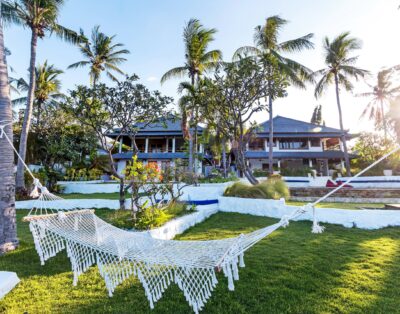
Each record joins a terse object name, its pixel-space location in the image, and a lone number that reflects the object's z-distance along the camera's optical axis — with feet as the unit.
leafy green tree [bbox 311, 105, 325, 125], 108.06
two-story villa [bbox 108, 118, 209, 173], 62.28
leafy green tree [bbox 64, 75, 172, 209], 18.89
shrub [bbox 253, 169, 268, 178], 54.13
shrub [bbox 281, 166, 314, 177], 53.01
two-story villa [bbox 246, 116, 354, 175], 62.13
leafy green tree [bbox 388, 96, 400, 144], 56.03
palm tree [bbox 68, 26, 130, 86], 48.80
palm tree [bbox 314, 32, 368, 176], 48.60
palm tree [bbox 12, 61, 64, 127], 51.11
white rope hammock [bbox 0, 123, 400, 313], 6.78
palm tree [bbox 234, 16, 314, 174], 40.14
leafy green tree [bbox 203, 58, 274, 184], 26.14
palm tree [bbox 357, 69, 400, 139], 62.90
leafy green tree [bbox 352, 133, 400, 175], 50.60
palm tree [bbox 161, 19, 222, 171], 38.32
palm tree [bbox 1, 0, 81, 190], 29.14
